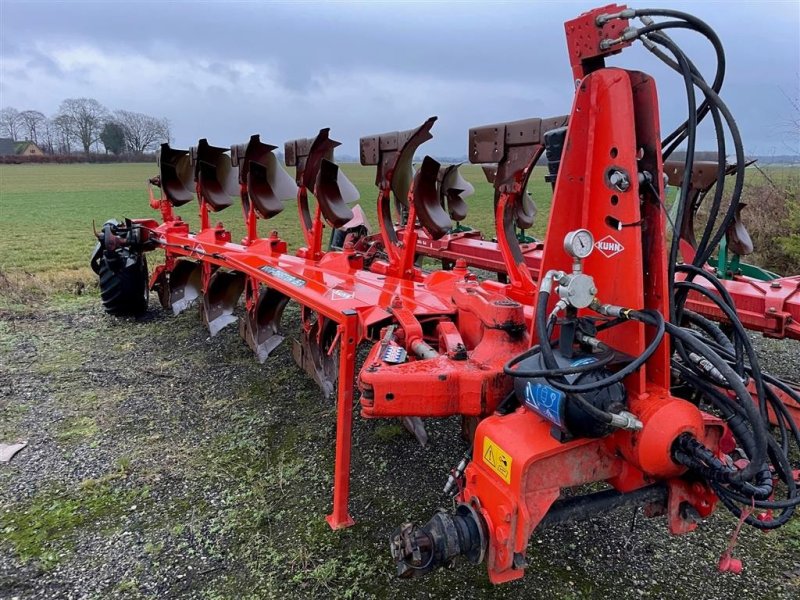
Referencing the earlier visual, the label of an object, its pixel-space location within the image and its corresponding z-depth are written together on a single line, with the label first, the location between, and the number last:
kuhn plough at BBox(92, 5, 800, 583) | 1.67
